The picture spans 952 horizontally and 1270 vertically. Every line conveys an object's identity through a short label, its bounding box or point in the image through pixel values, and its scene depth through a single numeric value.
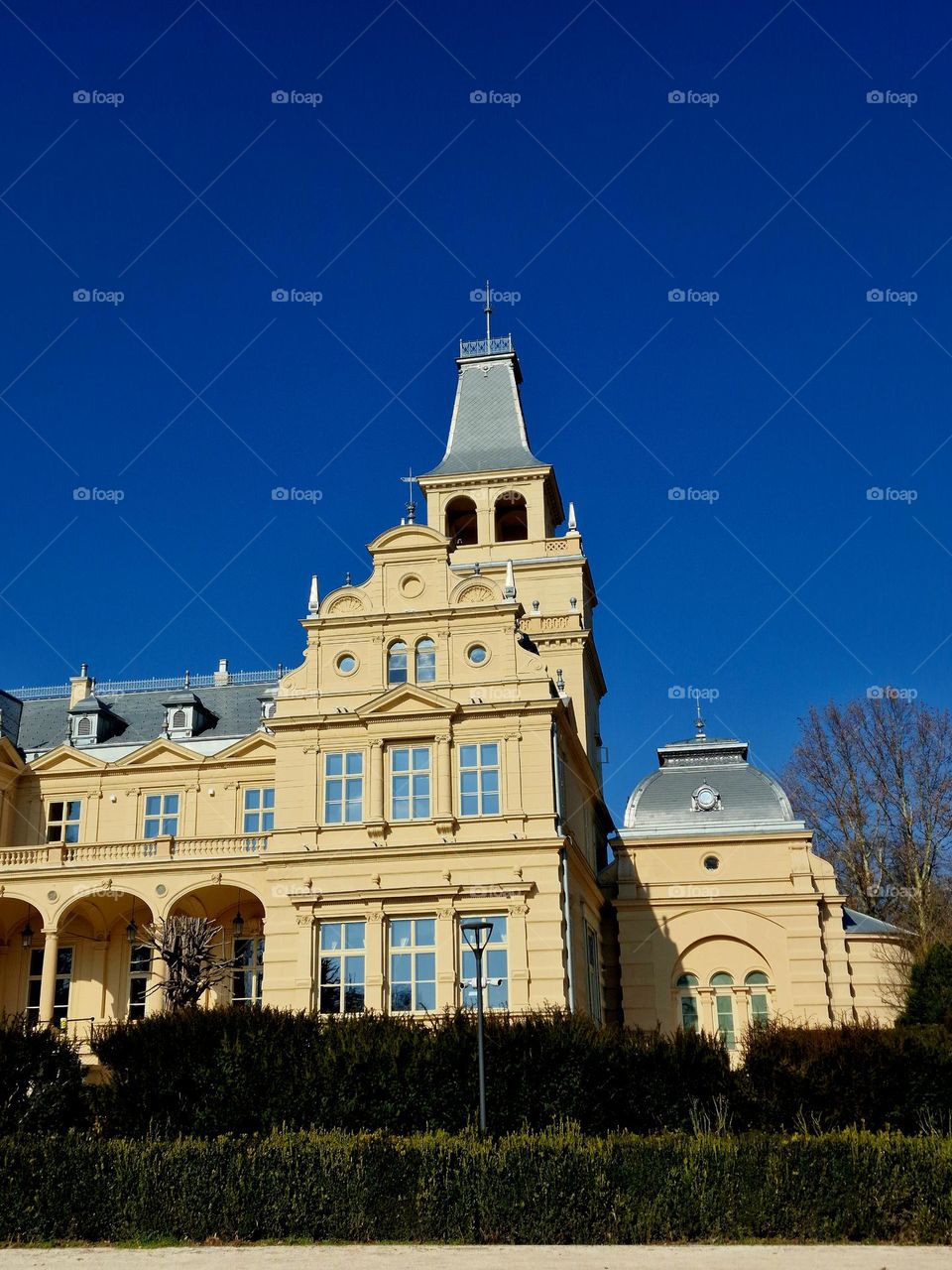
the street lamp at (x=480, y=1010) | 24.08
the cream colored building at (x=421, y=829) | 36.09
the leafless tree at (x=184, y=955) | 36.09
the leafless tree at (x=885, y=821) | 52.41
